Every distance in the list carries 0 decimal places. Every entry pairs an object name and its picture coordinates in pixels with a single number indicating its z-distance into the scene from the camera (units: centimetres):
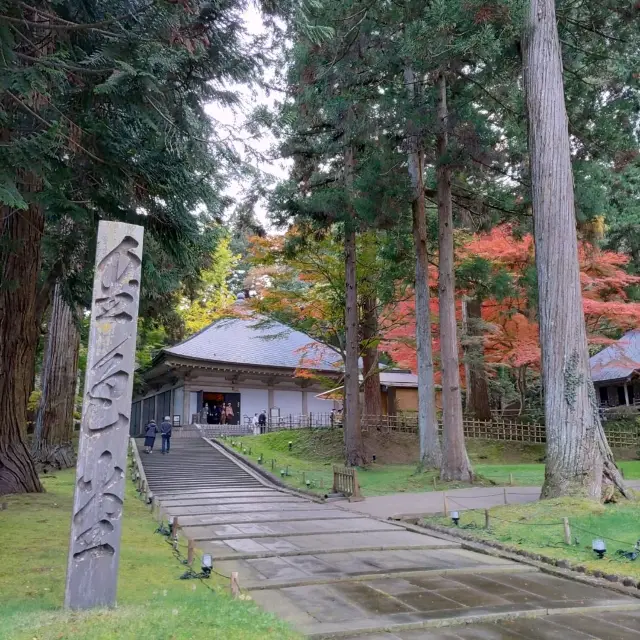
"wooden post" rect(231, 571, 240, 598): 510
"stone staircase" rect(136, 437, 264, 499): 1575
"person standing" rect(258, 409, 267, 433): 2686
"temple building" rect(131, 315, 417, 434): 2731
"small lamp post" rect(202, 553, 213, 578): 601
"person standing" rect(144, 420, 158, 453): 2043
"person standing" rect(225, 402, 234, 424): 2798
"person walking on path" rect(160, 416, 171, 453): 2048
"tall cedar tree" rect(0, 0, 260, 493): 670
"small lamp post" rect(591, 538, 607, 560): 693
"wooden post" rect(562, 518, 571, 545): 765
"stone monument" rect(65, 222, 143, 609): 459
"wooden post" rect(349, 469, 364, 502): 1305
